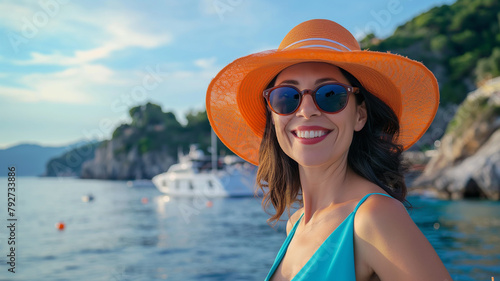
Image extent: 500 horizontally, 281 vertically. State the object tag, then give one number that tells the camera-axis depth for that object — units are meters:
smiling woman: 1.30
